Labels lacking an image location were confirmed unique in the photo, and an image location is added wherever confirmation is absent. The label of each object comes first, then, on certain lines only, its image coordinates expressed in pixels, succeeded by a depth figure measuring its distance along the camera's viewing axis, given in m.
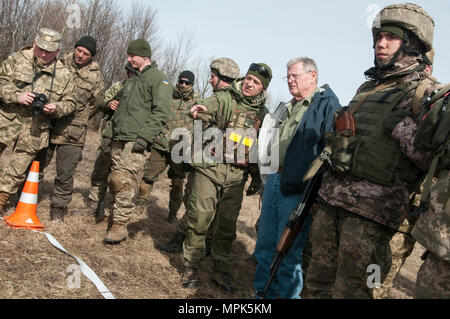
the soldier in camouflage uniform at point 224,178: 4.61
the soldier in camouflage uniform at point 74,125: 5.66
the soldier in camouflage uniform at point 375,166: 2.84
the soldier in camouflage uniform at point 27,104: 5.07
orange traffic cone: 5.03
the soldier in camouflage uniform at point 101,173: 6.23
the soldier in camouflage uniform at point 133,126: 5.27
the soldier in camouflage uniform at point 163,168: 7.31
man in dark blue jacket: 3.90
